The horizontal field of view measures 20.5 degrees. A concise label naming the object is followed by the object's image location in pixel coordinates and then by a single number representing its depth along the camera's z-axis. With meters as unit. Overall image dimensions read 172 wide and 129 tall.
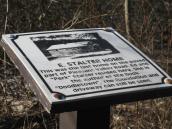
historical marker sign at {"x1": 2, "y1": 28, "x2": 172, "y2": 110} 2.59
